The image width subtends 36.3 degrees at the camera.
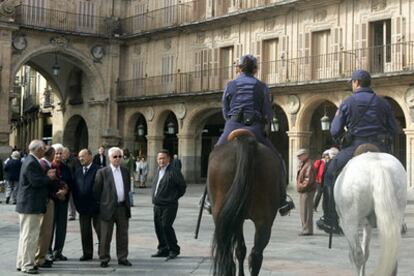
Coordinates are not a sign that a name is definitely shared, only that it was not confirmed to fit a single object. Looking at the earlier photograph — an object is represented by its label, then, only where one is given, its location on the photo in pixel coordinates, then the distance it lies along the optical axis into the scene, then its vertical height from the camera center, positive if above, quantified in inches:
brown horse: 224.1 -16.6
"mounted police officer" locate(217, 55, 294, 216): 241.6 +16.5
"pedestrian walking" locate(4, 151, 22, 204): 726.5 -27.8
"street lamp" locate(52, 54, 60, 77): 1234.5 +154.5
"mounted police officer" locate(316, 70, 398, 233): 255.1 +11.3
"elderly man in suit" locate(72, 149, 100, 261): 352.2 -31.0
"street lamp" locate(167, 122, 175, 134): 1259.2 +41.5
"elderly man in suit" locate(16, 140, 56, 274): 313.6 -29.9
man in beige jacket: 499.8 -25.3
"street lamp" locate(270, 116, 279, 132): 997.4 +39.3
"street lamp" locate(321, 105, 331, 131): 954.1 +41.6
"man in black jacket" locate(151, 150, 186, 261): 367.6 -30.3
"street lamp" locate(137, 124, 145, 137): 1316.4 +38.4
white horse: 219.8 -18.6
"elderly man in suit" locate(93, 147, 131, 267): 339.0 -30.7
